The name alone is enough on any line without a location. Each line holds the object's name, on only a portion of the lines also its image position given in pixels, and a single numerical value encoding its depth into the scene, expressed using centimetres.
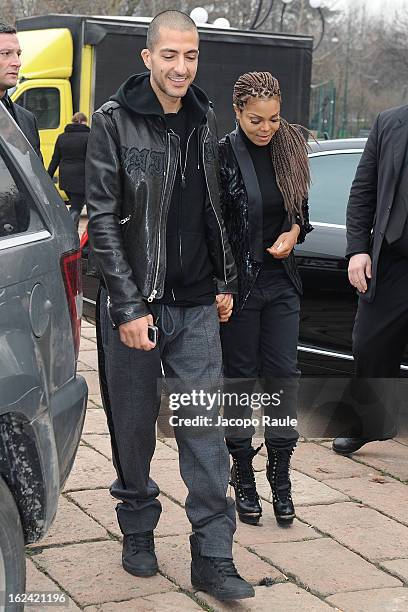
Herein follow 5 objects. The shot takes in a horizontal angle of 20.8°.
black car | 572
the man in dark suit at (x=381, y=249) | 478
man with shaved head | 353
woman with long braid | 422
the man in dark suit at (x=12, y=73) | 526
